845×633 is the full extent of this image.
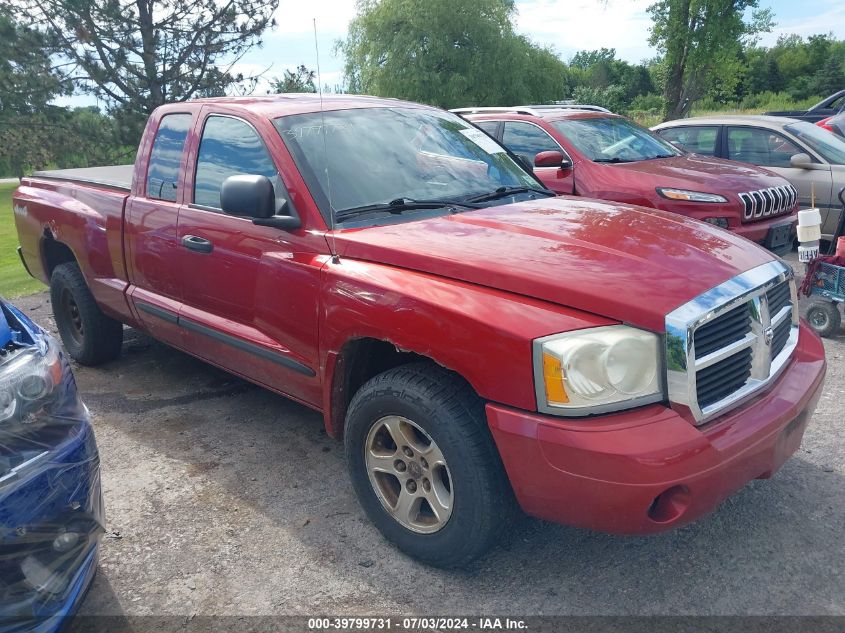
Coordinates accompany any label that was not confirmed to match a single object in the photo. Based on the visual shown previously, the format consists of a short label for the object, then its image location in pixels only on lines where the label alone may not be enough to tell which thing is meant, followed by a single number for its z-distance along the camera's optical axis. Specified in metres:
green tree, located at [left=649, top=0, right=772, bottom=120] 19.11
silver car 7.81
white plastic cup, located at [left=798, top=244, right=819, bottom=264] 5.41
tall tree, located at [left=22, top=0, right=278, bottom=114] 18.17
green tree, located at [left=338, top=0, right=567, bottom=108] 31.92
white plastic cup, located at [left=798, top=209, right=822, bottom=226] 5.20
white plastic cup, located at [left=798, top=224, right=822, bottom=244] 5.29
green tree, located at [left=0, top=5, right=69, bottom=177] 18.38
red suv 6.45
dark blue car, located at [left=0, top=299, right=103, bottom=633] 2.17
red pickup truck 2.42
